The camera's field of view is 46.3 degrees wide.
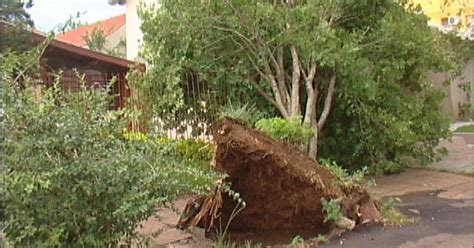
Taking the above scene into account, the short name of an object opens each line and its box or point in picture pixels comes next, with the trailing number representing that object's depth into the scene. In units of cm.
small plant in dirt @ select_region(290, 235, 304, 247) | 539
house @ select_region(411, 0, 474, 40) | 1659
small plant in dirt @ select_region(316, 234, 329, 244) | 543
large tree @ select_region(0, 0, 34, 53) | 537
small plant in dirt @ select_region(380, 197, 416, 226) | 595
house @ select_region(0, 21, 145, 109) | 1233
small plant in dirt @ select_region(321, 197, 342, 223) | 560
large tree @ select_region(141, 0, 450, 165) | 733
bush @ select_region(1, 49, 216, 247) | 377
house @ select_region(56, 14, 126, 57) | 2217
